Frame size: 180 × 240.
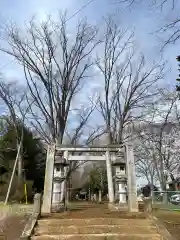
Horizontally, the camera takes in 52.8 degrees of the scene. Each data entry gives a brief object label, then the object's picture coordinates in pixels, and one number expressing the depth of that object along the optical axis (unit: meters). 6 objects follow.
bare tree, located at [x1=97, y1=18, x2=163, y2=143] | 12.56
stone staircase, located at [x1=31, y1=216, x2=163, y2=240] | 5.69
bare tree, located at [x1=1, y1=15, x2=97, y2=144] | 11.81
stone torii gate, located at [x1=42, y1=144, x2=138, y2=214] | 7.91
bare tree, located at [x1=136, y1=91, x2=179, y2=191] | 17.62
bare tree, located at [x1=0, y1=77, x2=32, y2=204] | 14.56
